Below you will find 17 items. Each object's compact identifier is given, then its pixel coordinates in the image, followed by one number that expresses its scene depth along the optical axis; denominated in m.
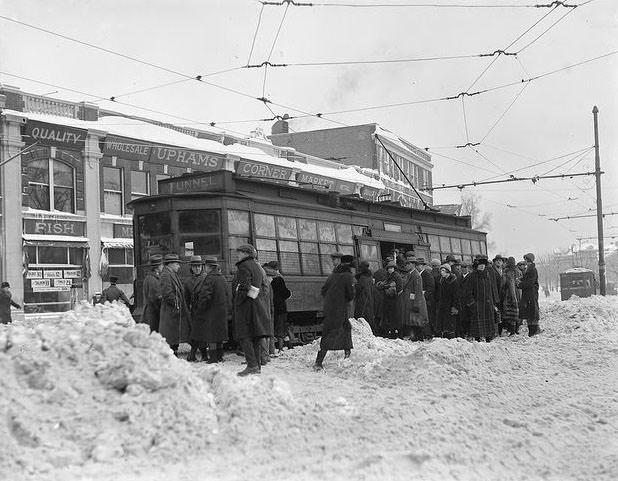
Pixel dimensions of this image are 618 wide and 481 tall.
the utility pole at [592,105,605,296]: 30.33
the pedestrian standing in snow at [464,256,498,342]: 14.20
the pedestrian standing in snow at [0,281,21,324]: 17.89
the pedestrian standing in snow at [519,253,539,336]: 15.63
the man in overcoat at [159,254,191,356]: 11.11
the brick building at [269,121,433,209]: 45.91
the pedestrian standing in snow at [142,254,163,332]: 11.27
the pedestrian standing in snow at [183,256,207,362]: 11.24
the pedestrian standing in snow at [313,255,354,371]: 10.34
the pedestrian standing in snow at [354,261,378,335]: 13.58
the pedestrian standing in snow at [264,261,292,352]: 12.44
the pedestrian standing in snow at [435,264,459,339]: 15.01
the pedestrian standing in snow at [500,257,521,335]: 15.95
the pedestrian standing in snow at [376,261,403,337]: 14.48
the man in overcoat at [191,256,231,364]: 11.12
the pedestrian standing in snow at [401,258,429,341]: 14.28
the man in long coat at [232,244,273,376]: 9.45
